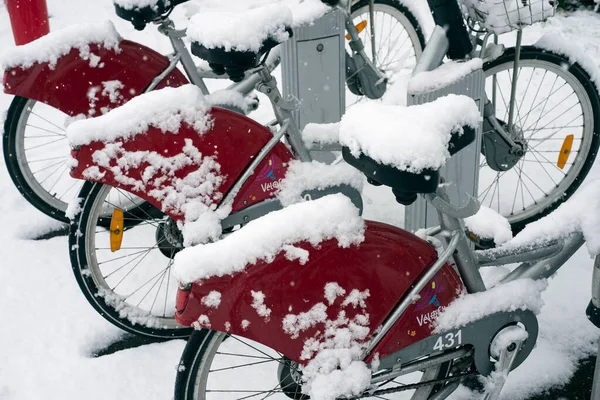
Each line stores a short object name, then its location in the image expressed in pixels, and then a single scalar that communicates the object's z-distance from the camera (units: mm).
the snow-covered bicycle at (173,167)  2719
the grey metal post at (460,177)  2957
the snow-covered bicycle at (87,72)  3334
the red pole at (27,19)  5277
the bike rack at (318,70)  3502
